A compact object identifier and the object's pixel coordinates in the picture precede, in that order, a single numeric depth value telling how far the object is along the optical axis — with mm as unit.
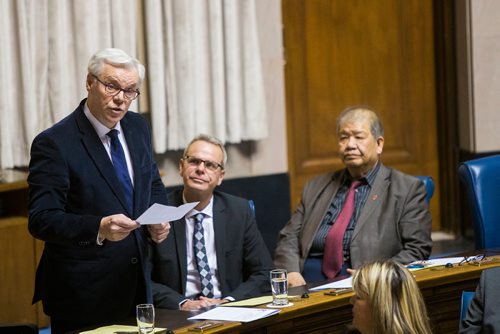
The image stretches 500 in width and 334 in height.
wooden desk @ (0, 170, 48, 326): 9170
